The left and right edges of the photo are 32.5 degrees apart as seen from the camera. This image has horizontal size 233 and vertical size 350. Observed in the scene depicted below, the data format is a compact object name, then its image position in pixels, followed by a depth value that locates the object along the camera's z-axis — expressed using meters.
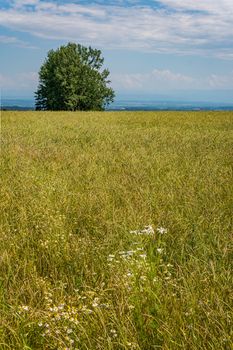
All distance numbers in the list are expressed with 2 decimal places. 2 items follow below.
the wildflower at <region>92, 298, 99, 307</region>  2.58
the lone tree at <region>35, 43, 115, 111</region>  68.75
